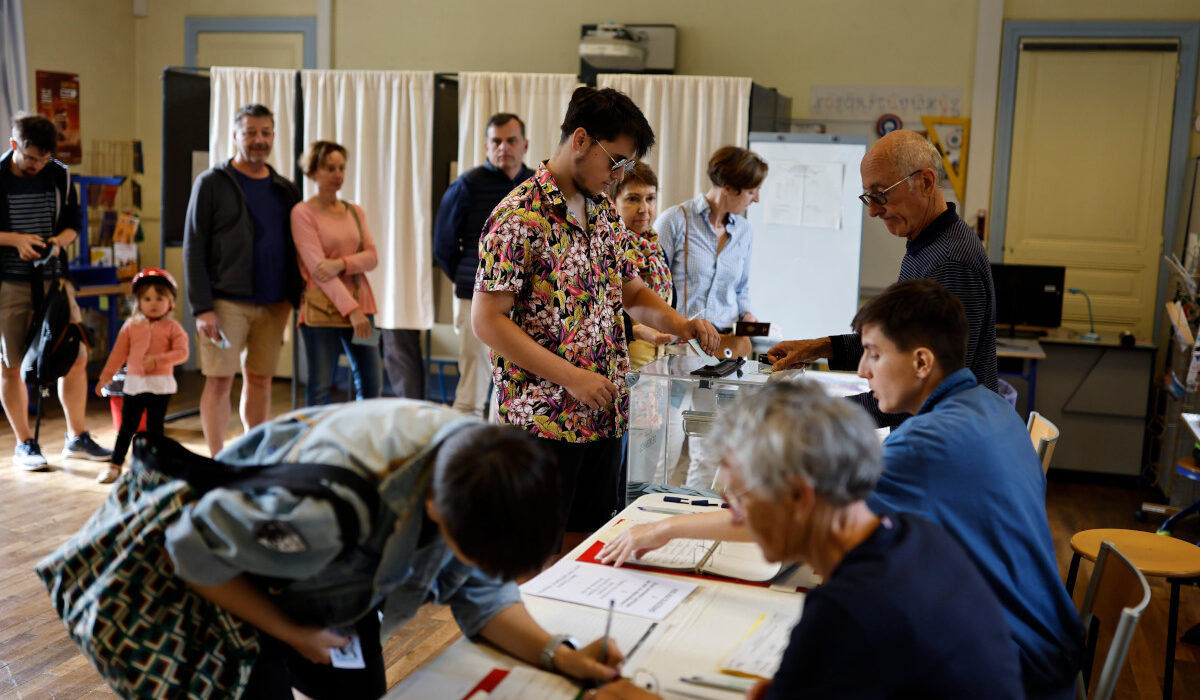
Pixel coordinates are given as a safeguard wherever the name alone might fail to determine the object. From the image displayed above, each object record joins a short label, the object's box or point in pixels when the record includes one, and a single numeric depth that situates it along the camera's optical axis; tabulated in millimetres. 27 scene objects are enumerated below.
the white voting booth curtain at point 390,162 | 5785
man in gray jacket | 4332
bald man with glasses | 2311
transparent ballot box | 2494
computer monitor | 5484
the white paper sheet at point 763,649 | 1381
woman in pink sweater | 4555
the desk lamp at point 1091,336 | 5300
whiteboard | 5145
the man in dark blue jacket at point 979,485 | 1480
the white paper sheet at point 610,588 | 1595
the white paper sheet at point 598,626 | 1455
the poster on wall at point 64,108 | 6621
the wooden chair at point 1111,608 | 1427
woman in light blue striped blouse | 3877
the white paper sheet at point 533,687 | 1307
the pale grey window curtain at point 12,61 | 6129
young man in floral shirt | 2203
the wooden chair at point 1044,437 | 2469
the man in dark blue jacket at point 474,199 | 4711
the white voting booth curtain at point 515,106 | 5609
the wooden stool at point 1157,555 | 2611
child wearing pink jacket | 4547
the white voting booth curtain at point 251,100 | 5922
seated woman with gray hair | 1046
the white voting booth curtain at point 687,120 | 5355
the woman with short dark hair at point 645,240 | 3504
